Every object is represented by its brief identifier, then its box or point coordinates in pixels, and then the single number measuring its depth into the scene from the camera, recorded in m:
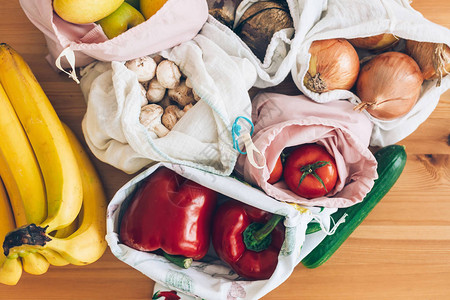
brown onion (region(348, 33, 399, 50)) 0.74
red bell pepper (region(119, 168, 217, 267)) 0.72
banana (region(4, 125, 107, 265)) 0.63
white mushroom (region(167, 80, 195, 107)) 0.75
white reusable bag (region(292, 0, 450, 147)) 0.70
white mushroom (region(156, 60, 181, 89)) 0.73
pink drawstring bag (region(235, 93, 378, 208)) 0.70
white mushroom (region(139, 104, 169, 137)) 0.71
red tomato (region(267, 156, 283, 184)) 0.73
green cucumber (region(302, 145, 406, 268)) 0.78
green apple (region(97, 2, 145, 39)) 0.69
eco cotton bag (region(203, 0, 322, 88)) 0.72
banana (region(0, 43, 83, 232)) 0.68
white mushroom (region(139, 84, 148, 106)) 0.73
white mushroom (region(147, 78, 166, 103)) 0.74
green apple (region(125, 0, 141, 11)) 0.73
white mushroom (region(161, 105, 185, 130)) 0.74
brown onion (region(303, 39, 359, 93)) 0.71
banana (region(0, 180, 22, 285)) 0.67
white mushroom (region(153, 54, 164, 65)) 0.75
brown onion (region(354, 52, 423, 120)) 0.70
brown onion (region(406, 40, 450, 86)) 0.69
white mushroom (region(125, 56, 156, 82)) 0.72
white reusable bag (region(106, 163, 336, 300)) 0.69
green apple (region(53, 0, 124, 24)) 0.61
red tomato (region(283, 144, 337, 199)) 0.71
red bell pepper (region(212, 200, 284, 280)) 0.72
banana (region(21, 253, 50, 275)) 0.68
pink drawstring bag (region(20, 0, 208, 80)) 0.66
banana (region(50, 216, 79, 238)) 0.74
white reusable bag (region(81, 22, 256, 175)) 0.69
